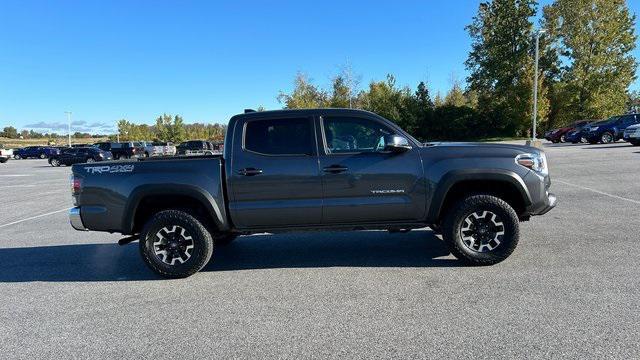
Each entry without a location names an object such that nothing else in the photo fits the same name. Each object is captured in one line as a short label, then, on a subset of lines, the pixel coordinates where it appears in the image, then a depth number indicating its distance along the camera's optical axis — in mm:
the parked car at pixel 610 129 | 27078
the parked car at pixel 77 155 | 35562
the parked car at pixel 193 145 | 36378
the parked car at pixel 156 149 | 45938
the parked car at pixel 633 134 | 22734
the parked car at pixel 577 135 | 30292
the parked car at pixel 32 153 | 57241
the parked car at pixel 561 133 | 34175
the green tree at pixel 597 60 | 49156
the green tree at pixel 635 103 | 75081
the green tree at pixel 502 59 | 49562
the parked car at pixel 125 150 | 42600
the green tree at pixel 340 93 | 54438
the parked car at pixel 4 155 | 42969
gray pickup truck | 5316
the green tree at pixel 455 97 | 60984
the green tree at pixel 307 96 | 52934
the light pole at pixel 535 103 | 33719
